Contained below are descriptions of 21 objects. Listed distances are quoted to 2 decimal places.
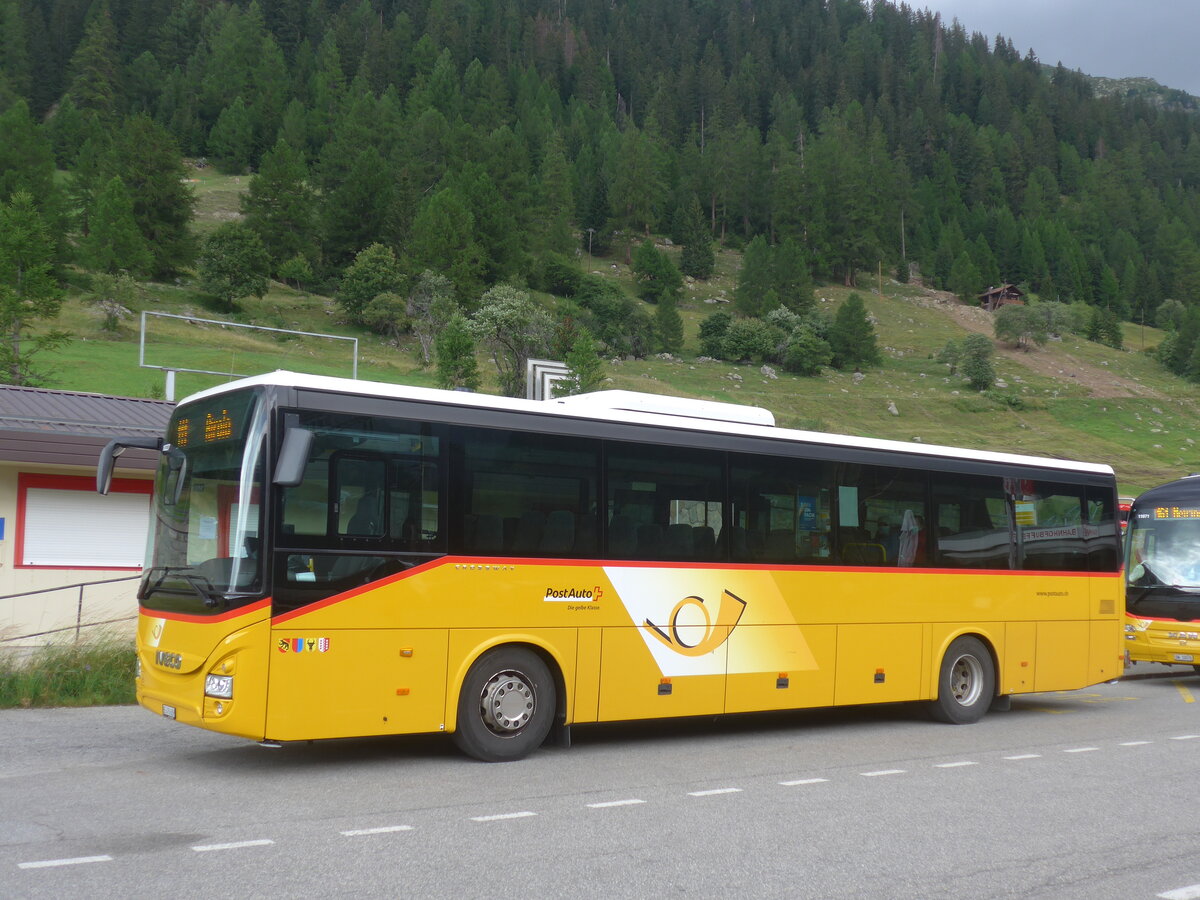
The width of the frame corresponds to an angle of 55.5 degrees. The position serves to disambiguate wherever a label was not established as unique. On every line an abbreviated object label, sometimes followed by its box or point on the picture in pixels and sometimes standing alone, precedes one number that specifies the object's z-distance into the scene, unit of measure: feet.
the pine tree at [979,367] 285.23
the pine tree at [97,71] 443.73
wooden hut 464.65
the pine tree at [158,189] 302.66
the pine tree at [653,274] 384.06
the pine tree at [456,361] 162.61
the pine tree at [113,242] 270.26
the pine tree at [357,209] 345.10
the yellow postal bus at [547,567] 28.66
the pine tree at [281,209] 329.11
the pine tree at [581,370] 161.19
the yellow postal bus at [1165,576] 57.62
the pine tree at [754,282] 369.30
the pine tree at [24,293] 111.65
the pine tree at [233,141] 426.51
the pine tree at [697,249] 423.23
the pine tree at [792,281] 384.06
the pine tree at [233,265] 269.03
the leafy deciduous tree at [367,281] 274.16
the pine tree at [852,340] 316.40
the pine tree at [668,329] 302.47
